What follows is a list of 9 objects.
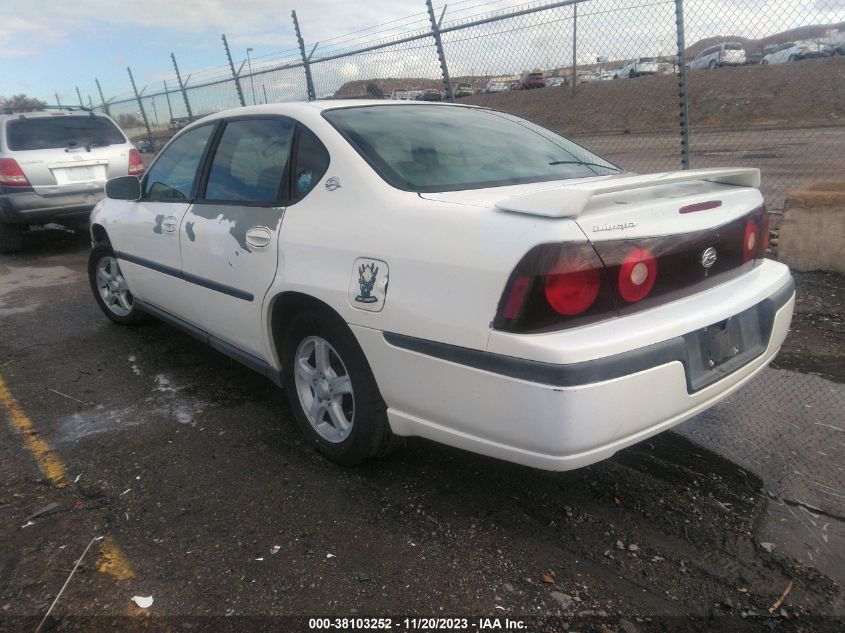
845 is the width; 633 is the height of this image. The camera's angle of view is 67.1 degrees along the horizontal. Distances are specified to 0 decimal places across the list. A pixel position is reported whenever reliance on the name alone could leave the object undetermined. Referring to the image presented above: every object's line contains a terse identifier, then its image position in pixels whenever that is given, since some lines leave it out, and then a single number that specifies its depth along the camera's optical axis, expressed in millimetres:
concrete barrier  4730
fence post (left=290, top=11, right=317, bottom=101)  9109
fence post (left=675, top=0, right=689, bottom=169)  5109
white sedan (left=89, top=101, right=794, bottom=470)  1938
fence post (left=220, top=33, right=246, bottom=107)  10898
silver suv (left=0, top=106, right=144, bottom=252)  7750
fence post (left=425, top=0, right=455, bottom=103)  6805
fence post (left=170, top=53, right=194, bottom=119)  13343
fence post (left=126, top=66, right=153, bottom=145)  16755
